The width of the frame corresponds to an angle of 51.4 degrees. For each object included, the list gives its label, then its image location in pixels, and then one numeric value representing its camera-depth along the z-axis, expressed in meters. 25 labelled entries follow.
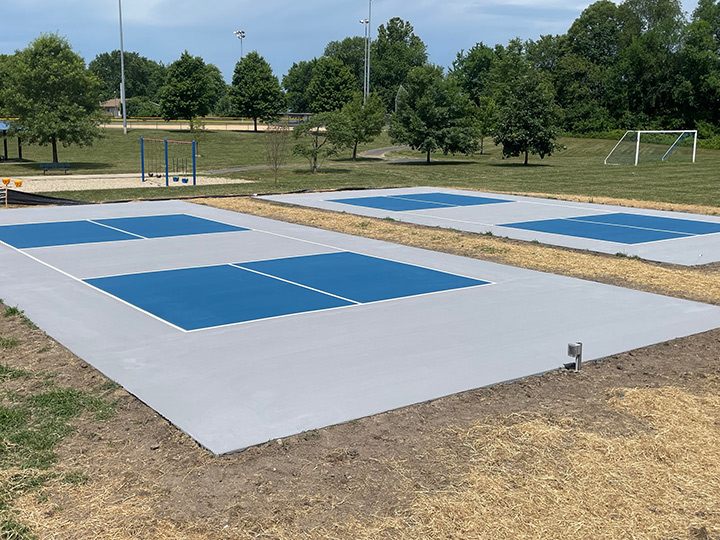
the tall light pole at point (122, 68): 56.89
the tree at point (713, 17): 88.12
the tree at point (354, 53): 135.62
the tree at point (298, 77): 133.25
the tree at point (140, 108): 109.50
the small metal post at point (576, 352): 7.78
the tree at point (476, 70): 95.88
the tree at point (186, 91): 71.00
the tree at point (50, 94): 40.09
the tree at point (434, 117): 45.50
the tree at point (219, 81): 137.93
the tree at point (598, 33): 101.50
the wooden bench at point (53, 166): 39.69
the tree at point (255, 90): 72.56
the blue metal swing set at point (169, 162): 35.47
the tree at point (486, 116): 60.97
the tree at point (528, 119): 45.31
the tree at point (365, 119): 48.47
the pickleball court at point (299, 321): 6.99
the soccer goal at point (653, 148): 50.59
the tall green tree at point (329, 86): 79.69
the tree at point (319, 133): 37.59
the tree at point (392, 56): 126.70
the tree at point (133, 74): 146.75
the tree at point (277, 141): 34.84
